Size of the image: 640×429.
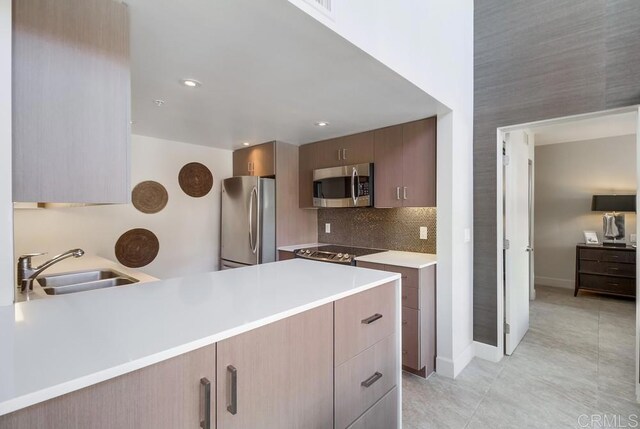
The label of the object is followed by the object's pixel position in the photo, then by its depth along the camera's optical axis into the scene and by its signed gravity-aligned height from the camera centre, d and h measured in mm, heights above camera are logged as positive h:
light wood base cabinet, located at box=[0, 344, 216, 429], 635 -436
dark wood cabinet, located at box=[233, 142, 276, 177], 3688 +644
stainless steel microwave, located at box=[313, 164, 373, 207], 3129 +270
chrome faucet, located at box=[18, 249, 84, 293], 1817 -347
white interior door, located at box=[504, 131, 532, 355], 2793 -272
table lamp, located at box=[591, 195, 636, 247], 4471 -98
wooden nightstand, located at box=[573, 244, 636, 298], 4250 -856
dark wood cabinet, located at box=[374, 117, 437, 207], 2725 +428
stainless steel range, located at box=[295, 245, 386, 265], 2996 -436
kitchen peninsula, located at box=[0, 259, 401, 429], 680 -390
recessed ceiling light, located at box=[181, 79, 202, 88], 1949 +831
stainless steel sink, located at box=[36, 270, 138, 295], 2055 -483
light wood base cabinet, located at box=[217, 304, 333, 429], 923 -554
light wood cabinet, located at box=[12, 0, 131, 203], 1024 +397
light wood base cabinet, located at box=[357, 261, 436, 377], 2451 -879
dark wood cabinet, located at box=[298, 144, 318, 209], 3729 +479
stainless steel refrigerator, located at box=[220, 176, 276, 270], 3521 -96
